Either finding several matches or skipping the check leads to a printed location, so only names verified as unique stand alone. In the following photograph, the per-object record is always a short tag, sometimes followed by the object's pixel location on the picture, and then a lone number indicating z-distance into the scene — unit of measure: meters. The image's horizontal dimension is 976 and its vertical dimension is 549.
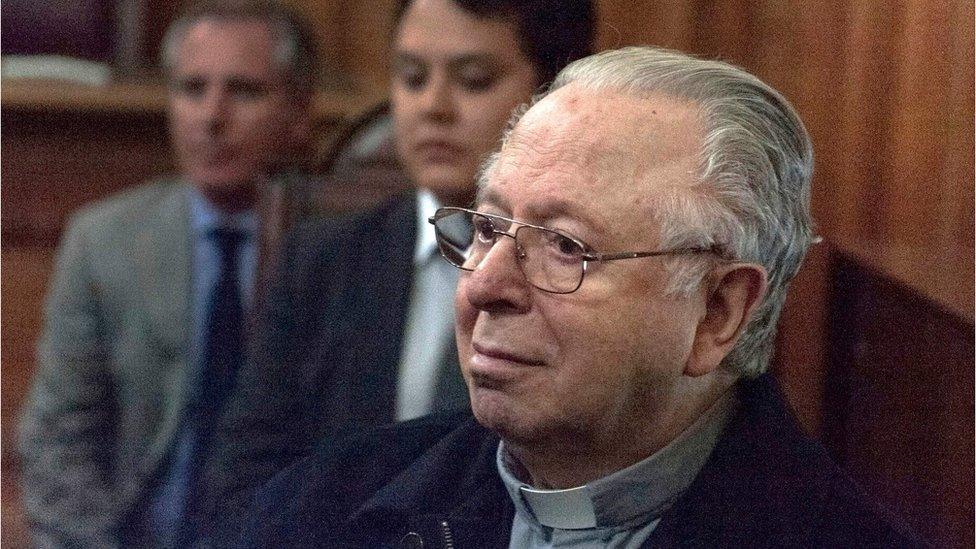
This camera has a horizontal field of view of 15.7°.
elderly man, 2.18
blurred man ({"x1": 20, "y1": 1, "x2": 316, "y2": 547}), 2.57
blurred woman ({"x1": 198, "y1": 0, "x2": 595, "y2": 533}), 2.38
